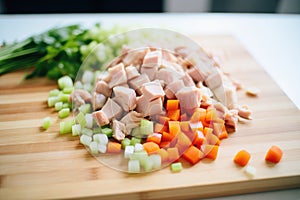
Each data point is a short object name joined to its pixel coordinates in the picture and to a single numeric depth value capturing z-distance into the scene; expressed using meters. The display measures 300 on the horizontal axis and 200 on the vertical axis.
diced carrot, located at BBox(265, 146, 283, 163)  0.32
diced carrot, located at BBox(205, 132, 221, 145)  0.34
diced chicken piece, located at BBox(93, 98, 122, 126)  0.34
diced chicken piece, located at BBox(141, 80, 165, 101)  0.34
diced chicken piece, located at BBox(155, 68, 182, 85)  0.35
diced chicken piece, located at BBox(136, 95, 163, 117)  0.34
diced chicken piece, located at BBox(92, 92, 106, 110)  0.36
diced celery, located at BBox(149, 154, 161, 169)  0.32
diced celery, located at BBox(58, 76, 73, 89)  0.40
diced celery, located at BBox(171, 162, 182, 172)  0.32
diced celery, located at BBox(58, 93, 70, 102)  0.38
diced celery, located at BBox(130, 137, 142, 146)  0.34
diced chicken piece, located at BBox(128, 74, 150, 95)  0.35
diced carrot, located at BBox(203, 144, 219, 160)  0.33
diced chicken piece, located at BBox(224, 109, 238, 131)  0.35
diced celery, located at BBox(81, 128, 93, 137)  0.34
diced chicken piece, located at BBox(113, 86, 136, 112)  0.34
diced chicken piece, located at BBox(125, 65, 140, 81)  0.36
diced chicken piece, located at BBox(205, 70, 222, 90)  0.37
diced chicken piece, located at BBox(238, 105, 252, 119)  0.36
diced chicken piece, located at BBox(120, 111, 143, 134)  0.34
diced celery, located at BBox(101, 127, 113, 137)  0.34
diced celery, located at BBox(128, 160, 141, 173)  0.32
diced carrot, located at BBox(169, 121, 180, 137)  0.33
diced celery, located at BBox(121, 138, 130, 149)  0.33
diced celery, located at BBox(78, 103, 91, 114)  0.36
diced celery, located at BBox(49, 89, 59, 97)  0.39
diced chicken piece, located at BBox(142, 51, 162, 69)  0.36
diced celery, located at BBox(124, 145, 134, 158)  0.33
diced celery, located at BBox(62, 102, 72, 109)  0.38
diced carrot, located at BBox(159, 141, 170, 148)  0.33
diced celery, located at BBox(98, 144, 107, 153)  0.33
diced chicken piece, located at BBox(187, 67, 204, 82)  0.37
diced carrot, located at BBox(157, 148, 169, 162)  0.32
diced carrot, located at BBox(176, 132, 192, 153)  0.33
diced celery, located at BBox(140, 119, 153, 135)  0.34
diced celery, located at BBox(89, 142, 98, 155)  0.33
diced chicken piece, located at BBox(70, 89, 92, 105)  0.37
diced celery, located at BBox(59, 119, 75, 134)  0.35
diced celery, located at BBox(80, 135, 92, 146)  0.34
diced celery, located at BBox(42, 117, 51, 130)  0.35
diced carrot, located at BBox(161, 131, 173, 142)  0.34
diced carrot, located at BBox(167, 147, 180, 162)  0.32
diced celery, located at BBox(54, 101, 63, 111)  0.38
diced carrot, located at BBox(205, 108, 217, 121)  0.35
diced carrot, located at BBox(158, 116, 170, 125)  0.34
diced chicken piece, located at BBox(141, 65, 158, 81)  0.36
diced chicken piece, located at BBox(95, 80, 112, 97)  0.36
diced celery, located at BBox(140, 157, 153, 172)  0.32
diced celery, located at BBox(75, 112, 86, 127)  0.35
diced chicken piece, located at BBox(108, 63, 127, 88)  0.36
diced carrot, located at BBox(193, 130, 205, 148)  0.33
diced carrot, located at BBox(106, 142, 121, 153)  0.33
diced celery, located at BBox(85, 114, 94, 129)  0.35
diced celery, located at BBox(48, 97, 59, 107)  0.38
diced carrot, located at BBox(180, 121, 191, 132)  0.34
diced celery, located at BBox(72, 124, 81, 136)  0.35
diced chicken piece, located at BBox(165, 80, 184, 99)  0.35
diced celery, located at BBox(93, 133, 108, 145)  0.34
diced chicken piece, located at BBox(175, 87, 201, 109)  0.34
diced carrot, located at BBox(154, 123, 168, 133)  0.34
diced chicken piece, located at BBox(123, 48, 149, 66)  0.37
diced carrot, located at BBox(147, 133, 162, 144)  0.33
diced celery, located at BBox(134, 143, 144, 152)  0.33
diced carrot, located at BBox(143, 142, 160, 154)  0.33
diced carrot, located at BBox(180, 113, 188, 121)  0.34
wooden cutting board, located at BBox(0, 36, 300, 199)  0.31
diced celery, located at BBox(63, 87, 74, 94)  0.39
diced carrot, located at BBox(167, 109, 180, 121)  0.34
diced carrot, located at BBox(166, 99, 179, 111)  0.34
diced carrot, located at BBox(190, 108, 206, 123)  0.34
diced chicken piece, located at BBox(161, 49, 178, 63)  0.37
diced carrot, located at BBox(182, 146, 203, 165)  0.32
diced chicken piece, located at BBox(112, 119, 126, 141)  0.34
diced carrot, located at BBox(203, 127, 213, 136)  0.34
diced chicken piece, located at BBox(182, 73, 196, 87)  0.36
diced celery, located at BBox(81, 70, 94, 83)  0.39
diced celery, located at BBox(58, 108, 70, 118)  0.37
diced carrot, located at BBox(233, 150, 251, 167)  0.32
